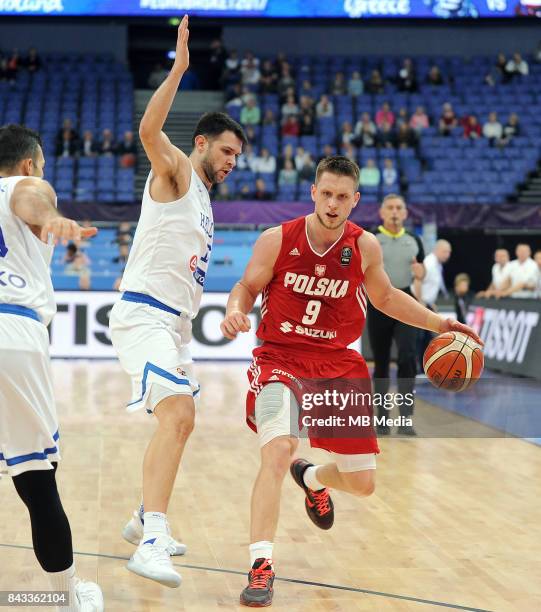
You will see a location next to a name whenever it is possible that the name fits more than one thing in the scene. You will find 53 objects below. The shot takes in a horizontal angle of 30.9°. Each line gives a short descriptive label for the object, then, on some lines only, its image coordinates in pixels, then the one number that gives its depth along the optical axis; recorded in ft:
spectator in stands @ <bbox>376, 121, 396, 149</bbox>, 71.67
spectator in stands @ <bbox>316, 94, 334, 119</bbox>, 75.56
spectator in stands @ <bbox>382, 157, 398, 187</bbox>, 66.90
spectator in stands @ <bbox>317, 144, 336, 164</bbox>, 69.15
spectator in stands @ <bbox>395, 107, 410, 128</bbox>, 73.73
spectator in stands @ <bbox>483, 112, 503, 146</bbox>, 73.56
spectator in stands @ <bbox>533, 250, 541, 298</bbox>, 45.44
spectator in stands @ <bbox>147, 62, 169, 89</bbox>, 82.78
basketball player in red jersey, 14.52
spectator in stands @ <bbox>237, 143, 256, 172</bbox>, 68.03
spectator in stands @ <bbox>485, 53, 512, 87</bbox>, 82.02
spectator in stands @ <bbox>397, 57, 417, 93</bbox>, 79.66
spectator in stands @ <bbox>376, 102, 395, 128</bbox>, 73.82
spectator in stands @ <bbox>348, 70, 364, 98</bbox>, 79.15
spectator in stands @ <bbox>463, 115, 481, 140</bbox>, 73.36
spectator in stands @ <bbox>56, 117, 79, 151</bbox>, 70.08
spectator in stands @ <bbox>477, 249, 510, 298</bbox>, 45.65
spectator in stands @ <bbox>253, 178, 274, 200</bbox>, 63.67
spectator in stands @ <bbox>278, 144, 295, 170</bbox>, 67.92
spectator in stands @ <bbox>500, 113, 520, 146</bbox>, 73.00
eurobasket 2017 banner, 80.07
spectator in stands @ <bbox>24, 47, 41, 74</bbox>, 80.59
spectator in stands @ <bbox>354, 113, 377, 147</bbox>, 71.56
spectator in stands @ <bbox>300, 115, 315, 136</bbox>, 73.31
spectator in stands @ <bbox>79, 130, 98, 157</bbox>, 69.56
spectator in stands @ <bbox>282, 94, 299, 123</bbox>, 74.92
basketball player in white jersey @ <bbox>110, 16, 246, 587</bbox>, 13.66
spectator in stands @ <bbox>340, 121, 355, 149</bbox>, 71.41
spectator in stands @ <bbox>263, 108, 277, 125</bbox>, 74.02
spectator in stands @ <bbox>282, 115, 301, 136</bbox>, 73.20
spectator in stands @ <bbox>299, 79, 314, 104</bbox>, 77.79
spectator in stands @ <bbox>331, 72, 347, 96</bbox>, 78.69
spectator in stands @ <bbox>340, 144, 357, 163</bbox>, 68.96
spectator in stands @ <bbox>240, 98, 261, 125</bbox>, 74.33
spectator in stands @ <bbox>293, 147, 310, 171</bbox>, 68.08
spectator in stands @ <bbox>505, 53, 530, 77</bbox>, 81.71
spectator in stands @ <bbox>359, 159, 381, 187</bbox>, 66.66
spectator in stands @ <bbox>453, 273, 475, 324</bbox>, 45.93
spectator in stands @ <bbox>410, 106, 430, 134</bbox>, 73.82
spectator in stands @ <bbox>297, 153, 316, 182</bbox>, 66.46
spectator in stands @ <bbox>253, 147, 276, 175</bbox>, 68.08
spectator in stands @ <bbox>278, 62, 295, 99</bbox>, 77.82
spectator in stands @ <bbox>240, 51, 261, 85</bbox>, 79.66
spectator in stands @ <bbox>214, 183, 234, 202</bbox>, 62.39
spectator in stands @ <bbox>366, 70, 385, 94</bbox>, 79.15
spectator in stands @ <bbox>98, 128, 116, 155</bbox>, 69.98
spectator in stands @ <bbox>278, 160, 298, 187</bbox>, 66.33
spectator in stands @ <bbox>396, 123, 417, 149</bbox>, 71.72
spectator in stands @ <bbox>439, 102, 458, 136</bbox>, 73.31
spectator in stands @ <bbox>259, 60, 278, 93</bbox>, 78.28
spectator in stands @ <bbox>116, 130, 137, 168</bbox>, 69.00
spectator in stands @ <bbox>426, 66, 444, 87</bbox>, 80.59
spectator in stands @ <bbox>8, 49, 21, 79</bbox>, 79.77
